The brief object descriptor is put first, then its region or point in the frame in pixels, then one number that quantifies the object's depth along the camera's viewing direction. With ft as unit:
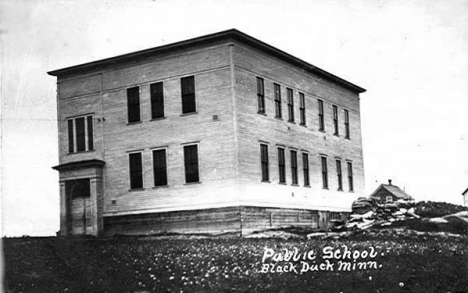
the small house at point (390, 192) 181.78
